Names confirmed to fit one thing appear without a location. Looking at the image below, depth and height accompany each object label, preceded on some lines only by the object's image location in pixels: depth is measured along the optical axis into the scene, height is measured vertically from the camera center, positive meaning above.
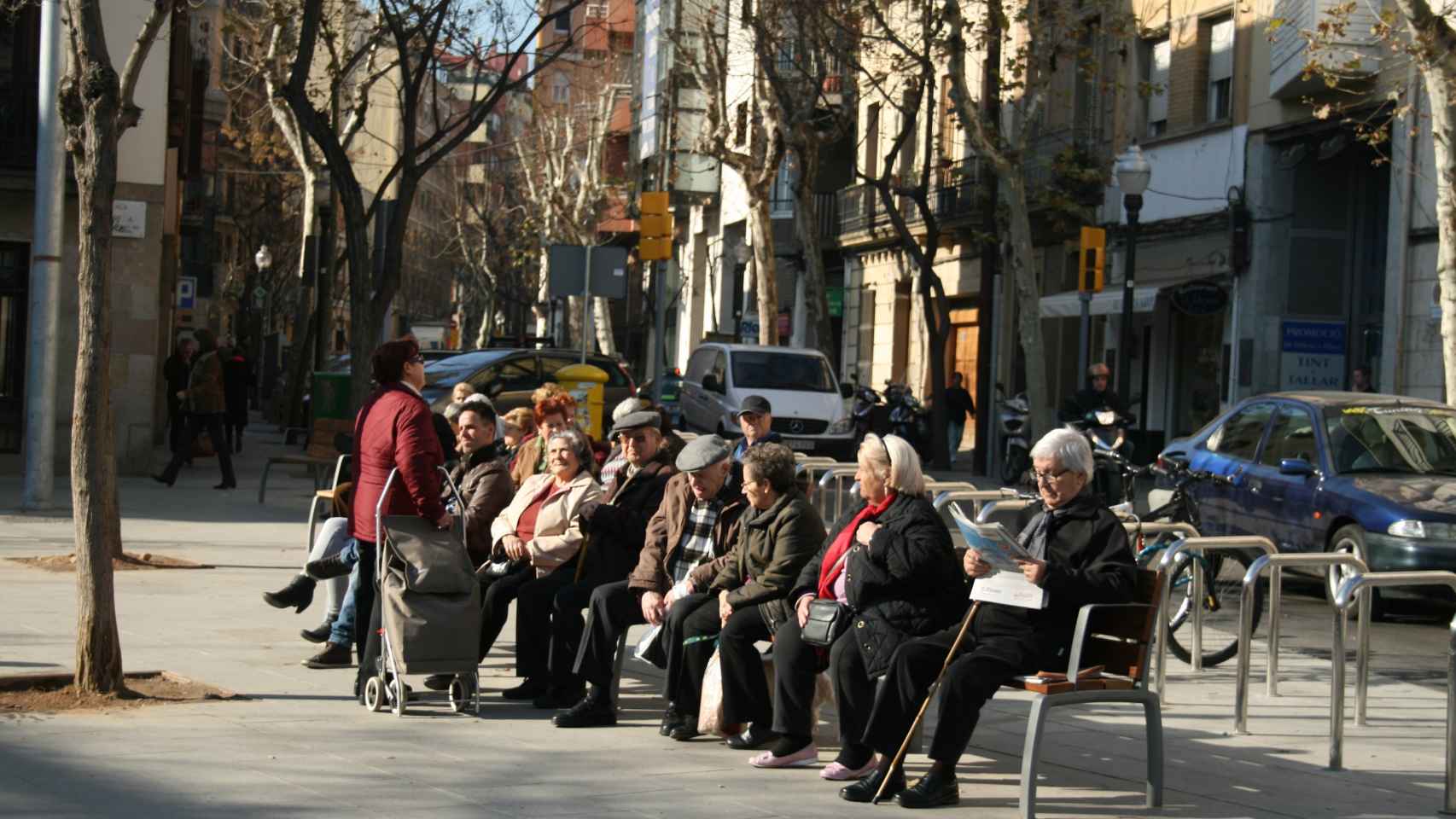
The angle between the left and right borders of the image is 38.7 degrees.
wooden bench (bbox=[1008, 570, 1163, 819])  7.78 -1.20
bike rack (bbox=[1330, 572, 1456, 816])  8.88 -1.09
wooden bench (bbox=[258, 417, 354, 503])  20.97 -1.29
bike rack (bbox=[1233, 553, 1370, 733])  9.88 -1.33
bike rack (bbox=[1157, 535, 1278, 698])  10.77 -1.02
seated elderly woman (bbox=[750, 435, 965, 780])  8.28 -0.99
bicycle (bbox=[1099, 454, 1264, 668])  12.15 -1.40
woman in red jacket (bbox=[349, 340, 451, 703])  9.81 -0.63
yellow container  22.89 -0.61
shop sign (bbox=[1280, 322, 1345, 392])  29.84 +0.19
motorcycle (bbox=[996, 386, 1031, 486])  29.72 -1.40
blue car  14.41 -0.84
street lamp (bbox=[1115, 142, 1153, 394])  25.75 +2.10
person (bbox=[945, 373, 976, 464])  38.81 -1.11
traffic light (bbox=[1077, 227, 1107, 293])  26.48 +1.20
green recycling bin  28.45 -1.03
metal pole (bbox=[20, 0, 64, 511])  19.50 +0.18
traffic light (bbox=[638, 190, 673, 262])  23.72 +1.26
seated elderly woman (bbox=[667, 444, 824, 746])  9.12 -1.13
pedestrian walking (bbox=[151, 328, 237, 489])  24.19 -0.96
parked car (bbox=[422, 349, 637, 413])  28.12 -0.63
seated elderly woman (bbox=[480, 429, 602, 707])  10.30 -1.05
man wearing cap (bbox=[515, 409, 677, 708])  10.23 -0.98
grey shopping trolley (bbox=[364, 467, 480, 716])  9.53 -1.32
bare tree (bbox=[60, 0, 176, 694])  9.55 -0.23
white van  32.50 -0.85
